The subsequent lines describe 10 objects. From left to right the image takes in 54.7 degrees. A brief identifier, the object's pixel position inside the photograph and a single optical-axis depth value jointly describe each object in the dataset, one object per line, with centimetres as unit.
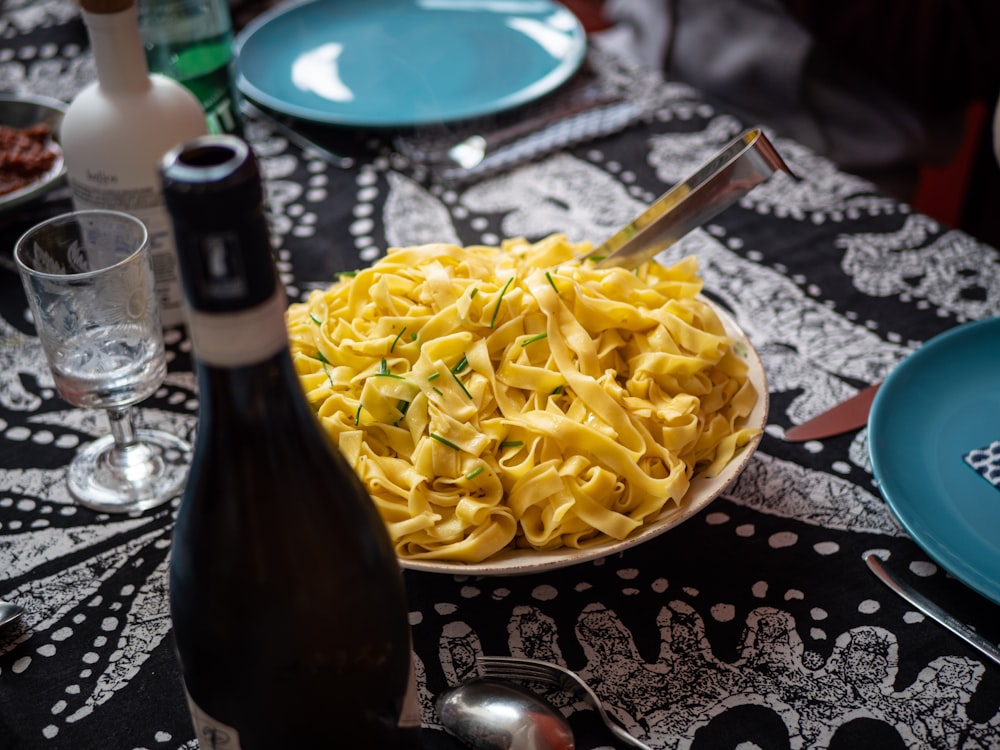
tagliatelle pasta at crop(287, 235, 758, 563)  64
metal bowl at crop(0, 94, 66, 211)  119
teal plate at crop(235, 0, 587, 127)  126
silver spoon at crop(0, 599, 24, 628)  67
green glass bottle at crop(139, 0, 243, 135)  106
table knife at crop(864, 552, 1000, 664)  64
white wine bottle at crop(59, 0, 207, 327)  85
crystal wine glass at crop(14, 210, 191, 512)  71
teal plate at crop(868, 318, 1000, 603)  67
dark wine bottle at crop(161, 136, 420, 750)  45
